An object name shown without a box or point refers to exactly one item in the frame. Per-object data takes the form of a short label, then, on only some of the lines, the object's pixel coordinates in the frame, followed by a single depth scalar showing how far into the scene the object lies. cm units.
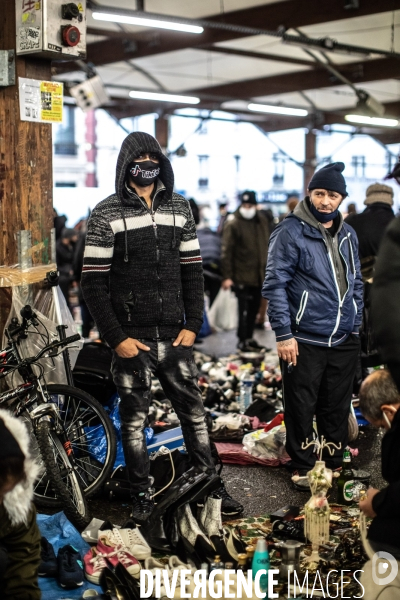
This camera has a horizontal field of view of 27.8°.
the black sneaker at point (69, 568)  387
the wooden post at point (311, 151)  2209
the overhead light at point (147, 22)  991
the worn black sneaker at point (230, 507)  485
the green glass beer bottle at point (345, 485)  499
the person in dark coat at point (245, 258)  1069
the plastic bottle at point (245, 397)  759
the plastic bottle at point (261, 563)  356
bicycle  461
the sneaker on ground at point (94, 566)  393
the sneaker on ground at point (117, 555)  383
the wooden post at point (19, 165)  531
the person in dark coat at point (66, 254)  1223
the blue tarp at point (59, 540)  386
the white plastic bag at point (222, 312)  1248
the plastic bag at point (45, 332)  514
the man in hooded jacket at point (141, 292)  455
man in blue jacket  520
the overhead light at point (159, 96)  1543
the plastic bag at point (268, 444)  603
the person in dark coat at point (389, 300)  233
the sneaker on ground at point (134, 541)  399
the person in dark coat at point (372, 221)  724
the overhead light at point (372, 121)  1678
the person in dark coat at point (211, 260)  1175
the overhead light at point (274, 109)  1717
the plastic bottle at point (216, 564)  356
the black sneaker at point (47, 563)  399
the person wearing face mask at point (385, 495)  275
